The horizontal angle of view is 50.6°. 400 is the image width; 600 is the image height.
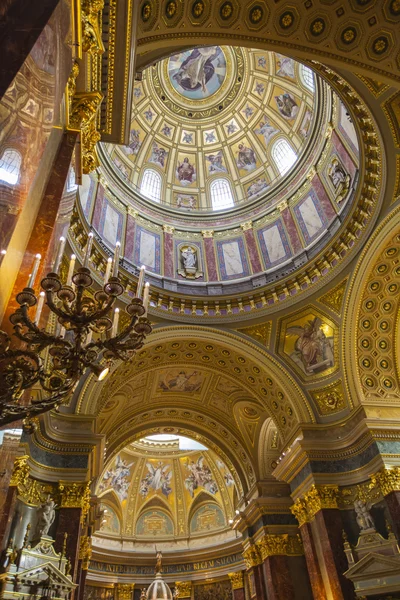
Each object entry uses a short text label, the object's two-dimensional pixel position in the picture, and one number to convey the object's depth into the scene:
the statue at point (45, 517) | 9.76
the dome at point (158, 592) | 12.56
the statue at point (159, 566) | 14.31
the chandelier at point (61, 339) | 3.80
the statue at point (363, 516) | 11.06
